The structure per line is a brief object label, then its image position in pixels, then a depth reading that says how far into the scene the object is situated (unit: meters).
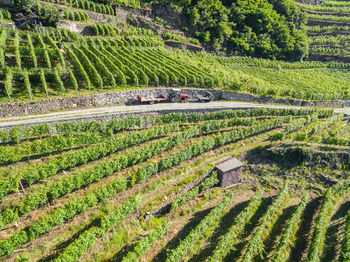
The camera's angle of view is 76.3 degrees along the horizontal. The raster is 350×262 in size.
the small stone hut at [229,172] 29.61
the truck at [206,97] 45.50
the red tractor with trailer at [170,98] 40.75
